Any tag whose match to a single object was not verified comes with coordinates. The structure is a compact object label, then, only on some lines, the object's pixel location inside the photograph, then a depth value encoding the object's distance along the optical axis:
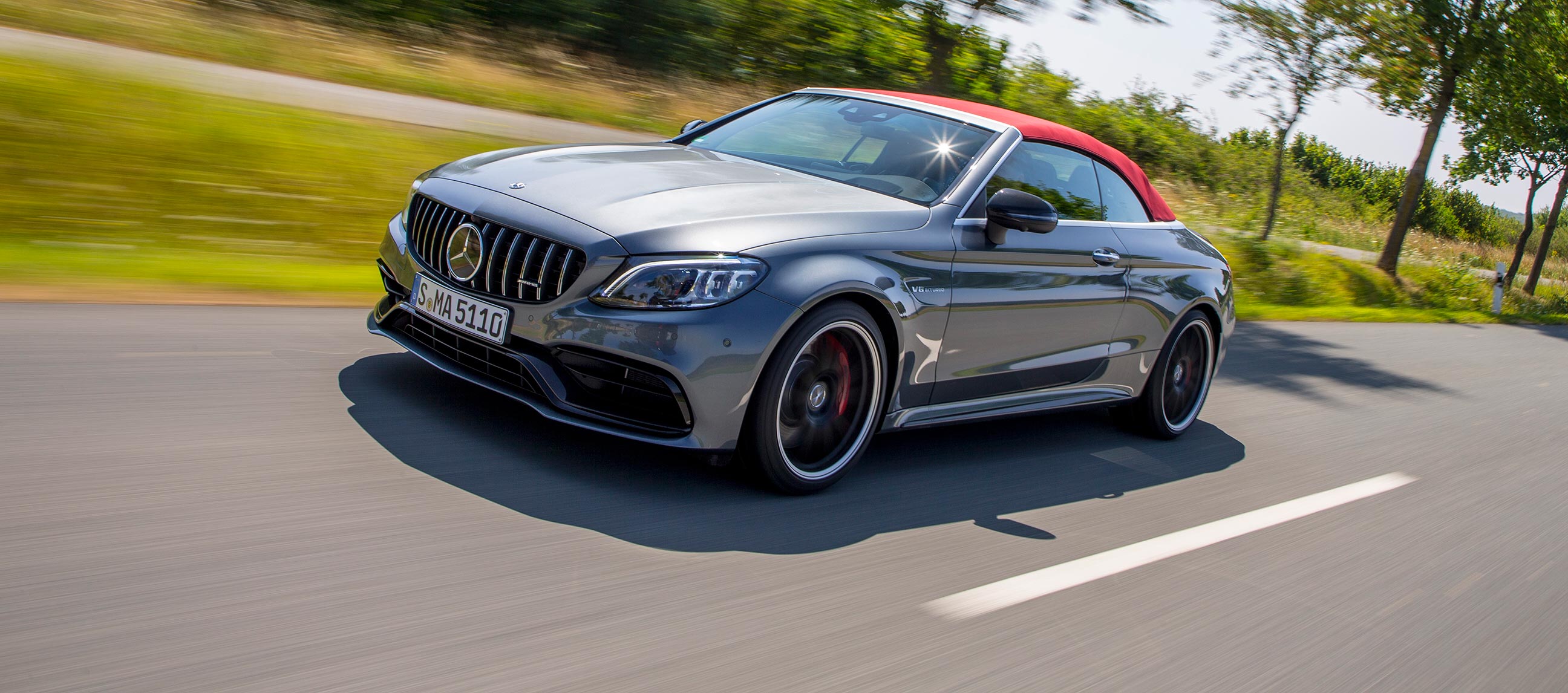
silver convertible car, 3.71
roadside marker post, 24.41
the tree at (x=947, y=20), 14.51
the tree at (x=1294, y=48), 19.67
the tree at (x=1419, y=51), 20.97
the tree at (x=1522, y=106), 23.80
